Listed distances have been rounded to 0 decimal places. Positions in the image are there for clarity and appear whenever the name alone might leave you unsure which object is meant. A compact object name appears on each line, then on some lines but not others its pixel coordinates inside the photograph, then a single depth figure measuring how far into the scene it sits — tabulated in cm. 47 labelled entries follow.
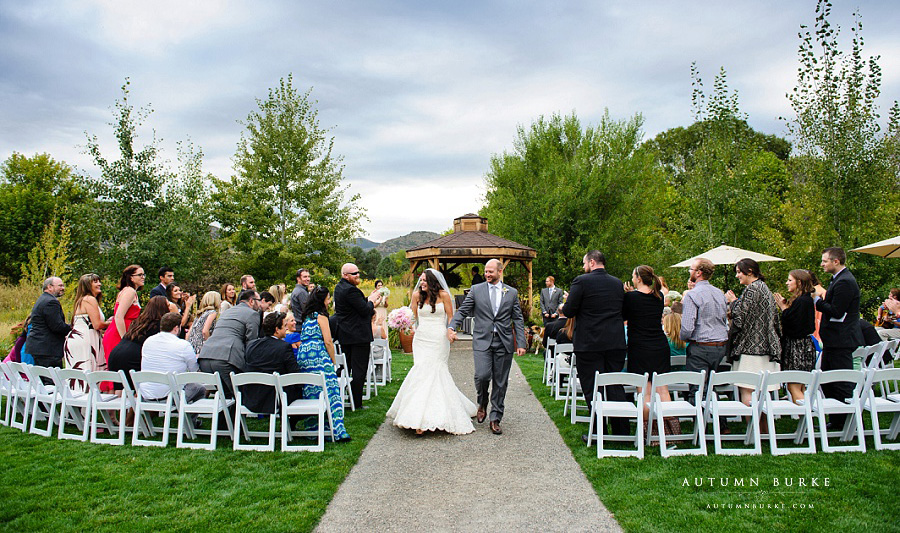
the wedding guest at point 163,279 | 879
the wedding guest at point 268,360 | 561
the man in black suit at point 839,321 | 586
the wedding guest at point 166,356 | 593
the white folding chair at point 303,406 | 539
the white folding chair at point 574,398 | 673
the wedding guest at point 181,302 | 873
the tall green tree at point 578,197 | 1992
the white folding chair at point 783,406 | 516
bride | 616
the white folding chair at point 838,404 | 517
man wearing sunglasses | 699
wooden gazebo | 1516
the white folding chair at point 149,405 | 555
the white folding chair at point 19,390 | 648
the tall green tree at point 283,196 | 2058
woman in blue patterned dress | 616
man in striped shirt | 595
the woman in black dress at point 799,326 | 591
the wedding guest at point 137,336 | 611
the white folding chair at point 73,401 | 595
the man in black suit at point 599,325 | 577
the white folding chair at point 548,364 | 926
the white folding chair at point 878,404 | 520
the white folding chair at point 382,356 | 944
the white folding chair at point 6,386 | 674
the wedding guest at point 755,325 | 578
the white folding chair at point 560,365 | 800
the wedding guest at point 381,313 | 1031
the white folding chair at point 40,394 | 623
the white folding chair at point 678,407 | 516
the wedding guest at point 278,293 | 1034
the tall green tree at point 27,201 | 3020
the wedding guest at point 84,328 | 682
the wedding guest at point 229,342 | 622
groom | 627
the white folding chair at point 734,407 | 518
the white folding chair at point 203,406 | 550
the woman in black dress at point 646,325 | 576
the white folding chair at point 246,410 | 541
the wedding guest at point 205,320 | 758
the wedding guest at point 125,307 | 685
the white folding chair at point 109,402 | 569
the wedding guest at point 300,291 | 873
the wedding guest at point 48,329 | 689
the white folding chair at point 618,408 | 525
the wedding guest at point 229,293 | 939
